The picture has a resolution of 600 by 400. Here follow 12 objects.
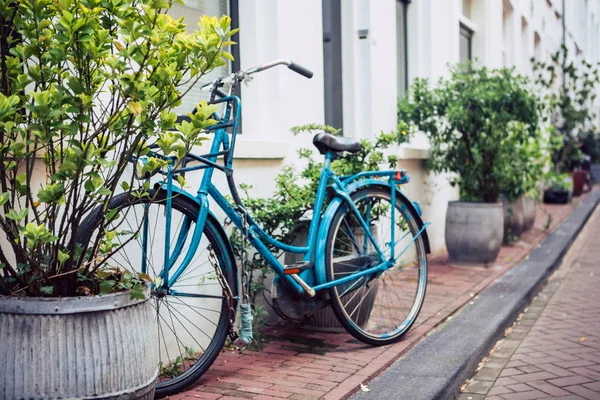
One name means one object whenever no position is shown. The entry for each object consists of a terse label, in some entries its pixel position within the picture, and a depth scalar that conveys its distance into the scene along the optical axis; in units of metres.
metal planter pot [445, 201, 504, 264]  7.48
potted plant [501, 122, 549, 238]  7.97
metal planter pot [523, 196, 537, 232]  9.81
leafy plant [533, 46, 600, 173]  13.21
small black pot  15.37
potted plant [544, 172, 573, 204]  14.35
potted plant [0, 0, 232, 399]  2.39
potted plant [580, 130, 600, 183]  21.12
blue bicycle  3.48
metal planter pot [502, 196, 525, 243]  9.11
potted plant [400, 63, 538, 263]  7.35
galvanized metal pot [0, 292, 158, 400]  2.44
